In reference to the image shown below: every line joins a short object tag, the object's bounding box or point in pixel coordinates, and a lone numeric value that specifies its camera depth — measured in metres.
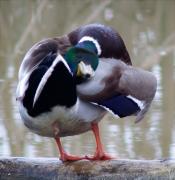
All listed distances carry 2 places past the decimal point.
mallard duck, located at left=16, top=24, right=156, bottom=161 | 6.71
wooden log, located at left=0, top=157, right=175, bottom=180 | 7.59
